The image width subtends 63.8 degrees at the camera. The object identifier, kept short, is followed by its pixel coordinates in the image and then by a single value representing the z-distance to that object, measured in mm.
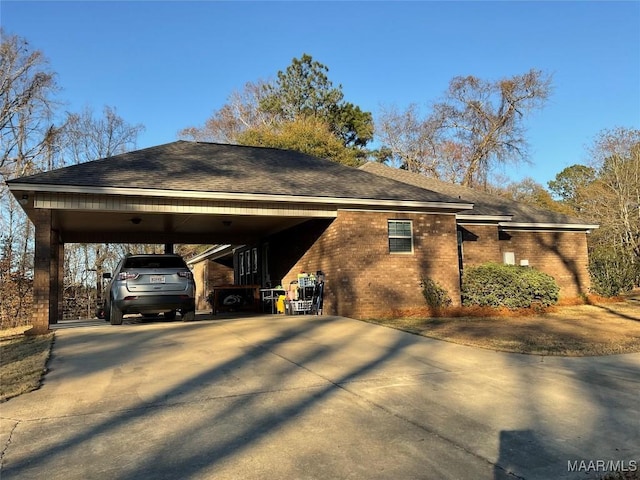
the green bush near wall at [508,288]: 15328
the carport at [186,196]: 12188
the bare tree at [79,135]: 35034
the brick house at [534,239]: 19766
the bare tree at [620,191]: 34312
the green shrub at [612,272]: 19609
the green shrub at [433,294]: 15500
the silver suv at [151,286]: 11766
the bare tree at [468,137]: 41625
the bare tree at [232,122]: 44219
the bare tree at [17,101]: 29750
